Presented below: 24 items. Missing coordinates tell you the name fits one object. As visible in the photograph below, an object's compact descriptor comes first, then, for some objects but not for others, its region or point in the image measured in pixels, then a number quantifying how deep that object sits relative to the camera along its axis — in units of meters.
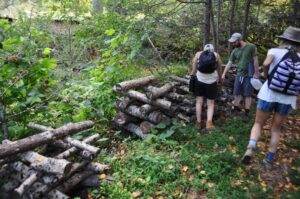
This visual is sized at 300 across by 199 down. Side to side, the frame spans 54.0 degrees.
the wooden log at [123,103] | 6.80
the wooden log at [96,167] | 5.07
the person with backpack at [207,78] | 6.39
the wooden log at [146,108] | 6.59
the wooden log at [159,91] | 6.58
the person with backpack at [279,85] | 4.55
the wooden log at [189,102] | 7.17
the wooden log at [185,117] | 6.95
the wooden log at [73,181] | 4.60
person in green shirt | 6.95
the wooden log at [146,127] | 6.55
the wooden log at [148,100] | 6.63
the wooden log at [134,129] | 6.57
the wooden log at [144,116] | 6.55
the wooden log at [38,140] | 4.38
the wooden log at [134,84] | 6.89
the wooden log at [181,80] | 7.81
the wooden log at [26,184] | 4.07
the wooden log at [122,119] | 6.80
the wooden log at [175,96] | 7.20
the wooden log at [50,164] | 4.30
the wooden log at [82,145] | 4.98
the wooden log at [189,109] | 7.03
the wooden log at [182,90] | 7.68
